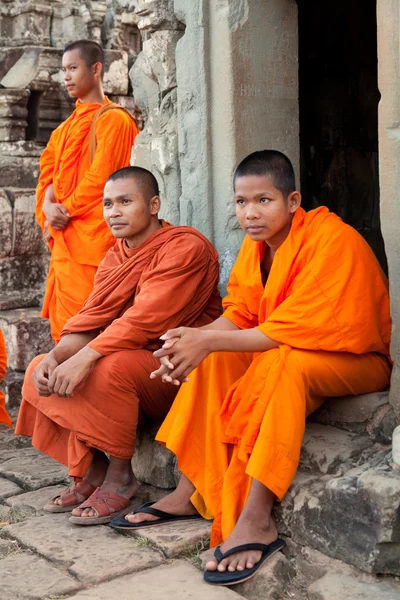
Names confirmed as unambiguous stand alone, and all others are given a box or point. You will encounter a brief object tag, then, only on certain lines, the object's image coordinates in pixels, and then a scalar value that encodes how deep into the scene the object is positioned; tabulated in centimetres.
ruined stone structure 327
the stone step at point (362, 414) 344
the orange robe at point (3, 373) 523
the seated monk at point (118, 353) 371
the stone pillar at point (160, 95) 461
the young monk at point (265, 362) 318
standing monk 516
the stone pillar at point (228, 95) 429
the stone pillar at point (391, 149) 332
